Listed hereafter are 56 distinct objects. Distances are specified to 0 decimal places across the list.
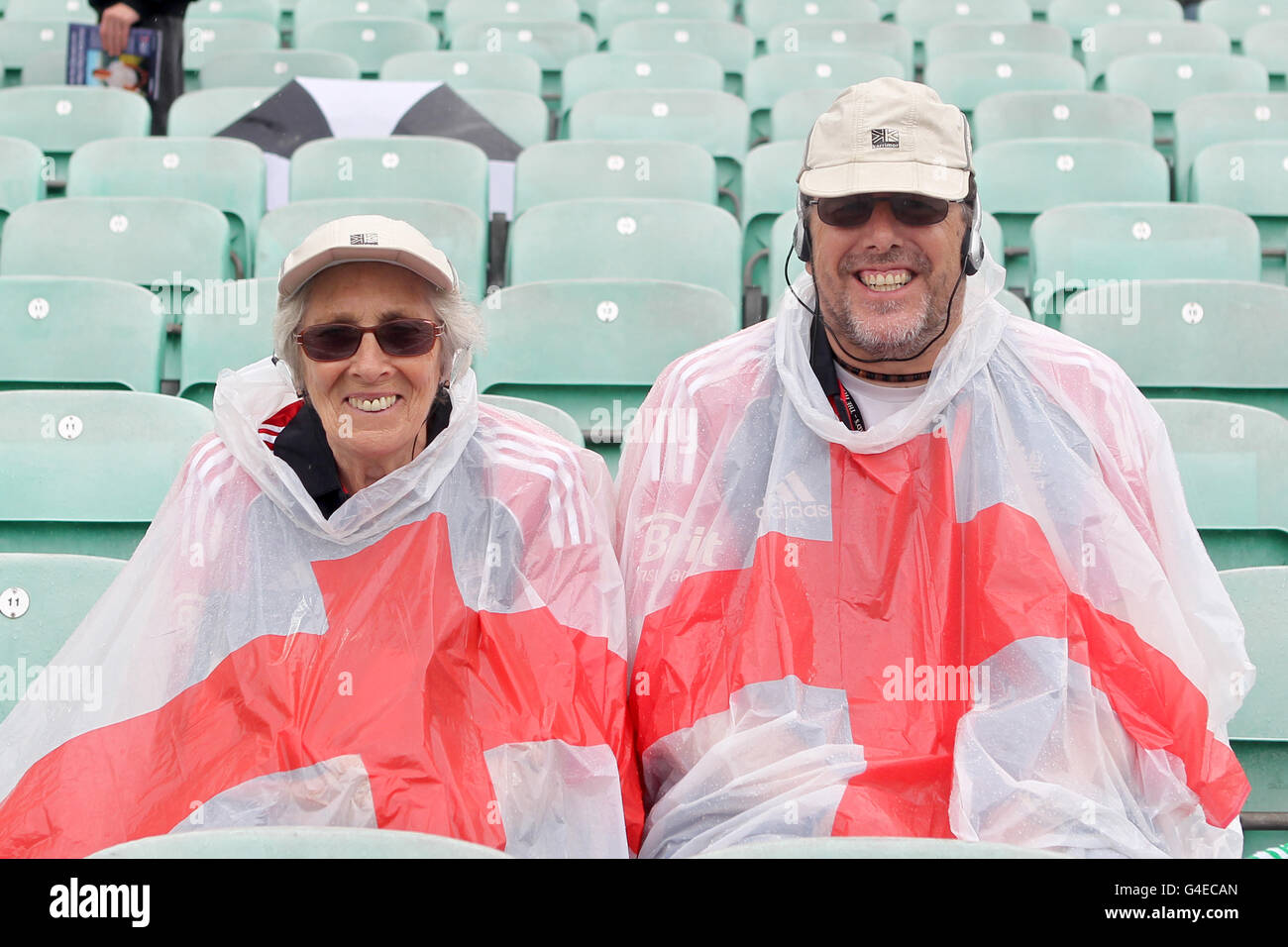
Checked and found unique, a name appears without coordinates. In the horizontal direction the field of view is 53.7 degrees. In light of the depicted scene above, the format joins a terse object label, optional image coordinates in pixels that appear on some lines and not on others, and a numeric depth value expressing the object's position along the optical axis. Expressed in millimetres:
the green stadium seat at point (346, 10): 5641
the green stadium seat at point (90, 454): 2348
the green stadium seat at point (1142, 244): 3240
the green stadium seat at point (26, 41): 5188
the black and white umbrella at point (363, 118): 4078
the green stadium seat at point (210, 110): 4289
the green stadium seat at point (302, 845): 1127
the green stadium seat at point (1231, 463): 2373
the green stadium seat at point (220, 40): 5328
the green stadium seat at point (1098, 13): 5570
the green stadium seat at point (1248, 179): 3748
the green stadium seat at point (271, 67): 4762
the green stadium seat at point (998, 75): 4715
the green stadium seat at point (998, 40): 5055
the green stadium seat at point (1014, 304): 2658
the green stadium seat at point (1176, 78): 4715
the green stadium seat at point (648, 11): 5621
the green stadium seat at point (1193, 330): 2832
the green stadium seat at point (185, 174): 3707
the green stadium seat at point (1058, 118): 4160
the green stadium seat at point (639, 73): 4766
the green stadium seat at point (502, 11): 5543
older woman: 1660
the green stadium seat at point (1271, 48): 5098
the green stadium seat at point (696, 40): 5180
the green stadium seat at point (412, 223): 3180
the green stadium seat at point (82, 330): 2869
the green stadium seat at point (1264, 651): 1939
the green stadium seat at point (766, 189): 3711
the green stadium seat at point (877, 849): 1117
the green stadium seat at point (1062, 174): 3758
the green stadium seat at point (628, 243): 3213
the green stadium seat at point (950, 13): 5570
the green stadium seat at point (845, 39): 5090
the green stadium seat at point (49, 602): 1931
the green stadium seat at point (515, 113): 4293
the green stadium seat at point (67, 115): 4316
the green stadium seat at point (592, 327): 2818
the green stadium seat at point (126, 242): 3287
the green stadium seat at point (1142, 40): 5105
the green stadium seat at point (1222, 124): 4121
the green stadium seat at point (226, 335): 2885
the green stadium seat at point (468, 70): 4727
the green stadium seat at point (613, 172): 3717
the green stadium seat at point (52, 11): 5609
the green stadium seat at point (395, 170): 3664
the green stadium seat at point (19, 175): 3727
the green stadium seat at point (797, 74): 4707
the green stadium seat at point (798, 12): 5539
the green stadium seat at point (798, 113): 4246
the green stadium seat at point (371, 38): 5258
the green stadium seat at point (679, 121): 4223
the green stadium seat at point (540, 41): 5254
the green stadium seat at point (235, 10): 5703
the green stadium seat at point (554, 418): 2334
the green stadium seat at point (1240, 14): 5609
